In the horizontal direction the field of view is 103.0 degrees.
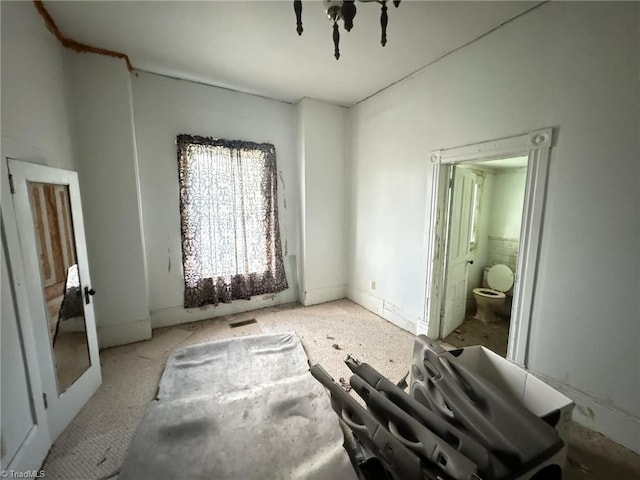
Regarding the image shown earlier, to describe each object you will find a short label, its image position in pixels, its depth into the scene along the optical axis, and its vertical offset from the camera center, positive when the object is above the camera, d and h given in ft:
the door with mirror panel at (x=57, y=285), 4.72 -1.60
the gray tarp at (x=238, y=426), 4.46 -4.48
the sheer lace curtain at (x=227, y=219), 9.50 -0.34
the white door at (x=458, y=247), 8.45 -1.26
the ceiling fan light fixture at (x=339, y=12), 3.81 +3.11
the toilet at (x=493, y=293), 10.52 -3.50
